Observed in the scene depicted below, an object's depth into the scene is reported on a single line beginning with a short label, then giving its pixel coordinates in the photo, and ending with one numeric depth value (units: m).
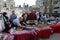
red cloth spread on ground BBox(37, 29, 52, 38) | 1.47
